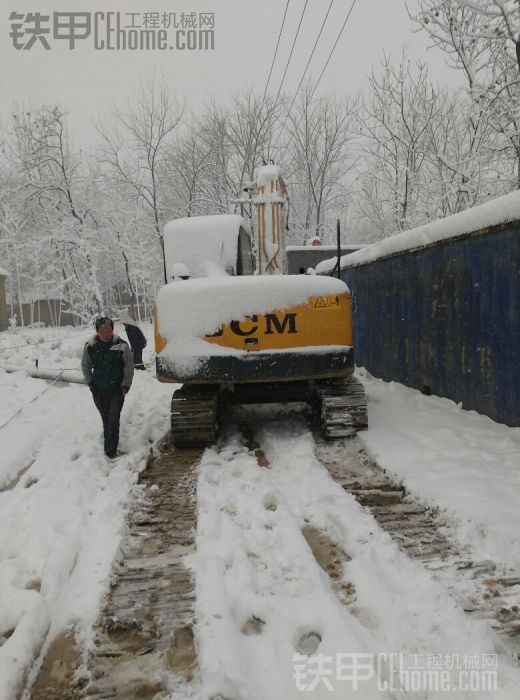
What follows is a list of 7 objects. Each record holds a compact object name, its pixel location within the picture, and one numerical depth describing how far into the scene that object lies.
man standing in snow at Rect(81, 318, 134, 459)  5.42
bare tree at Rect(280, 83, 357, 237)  30.55
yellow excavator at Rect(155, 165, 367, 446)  5.27
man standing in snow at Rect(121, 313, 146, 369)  10.66
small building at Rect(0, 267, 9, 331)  35.25
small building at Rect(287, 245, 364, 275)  15.09
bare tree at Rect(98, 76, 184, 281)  30.05
